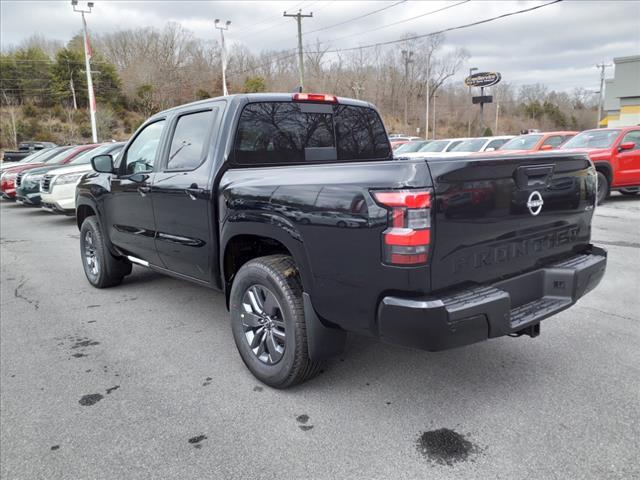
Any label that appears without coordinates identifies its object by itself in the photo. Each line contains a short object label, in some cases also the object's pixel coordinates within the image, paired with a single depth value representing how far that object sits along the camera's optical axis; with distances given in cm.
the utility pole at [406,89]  7038
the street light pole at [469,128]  7485
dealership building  3588
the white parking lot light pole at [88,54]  2675
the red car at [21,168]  1439
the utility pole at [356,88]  6290
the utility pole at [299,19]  3478
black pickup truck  241
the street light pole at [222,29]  3669
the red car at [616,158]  1115
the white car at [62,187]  1134
